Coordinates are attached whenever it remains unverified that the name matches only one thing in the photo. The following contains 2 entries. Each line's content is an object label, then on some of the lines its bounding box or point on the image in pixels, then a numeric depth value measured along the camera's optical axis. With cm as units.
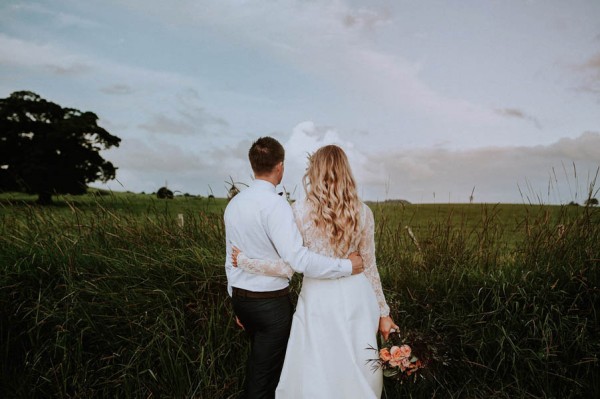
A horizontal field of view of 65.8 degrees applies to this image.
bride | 309
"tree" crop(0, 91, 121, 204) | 3181
